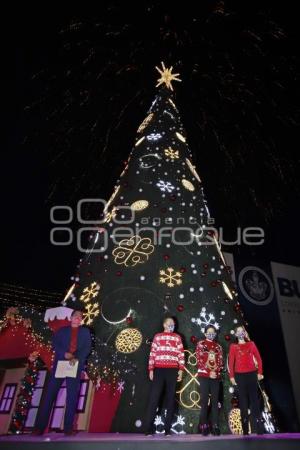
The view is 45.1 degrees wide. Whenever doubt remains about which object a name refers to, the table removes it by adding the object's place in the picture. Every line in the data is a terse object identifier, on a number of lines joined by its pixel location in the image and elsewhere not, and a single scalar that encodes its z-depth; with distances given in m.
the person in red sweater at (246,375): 4.82
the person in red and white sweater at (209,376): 4.77
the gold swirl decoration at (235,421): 4.93
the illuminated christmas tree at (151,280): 5.11
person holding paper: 4.42
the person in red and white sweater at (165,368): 4.58
